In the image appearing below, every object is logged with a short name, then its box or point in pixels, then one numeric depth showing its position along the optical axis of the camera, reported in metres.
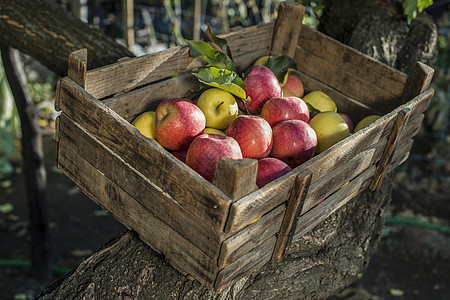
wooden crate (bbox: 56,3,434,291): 1.36
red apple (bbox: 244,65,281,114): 2.00
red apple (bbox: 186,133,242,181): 1.53
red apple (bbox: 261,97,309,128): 1.89
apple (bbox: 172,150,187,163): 1.75
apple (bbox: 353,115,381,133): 2.06
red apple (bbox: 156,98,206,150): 1.71
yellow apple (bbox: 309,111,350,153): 1.90
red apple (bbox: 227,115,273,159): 1.69
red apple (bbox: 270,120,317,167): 1.75
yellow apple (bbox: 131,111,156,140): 1.82
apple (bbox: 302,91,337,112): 2.19
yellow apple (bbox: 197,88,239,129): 1.87
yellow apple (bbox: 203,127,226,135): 1.84
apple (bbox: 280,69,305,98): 2.33
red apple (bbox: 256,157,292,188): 1.60
